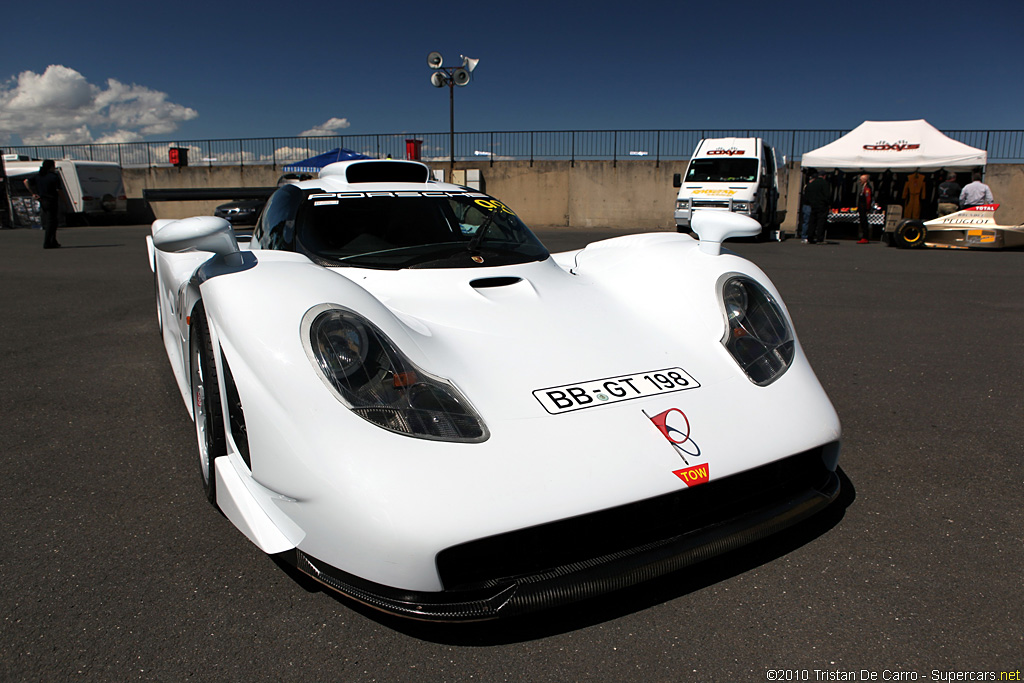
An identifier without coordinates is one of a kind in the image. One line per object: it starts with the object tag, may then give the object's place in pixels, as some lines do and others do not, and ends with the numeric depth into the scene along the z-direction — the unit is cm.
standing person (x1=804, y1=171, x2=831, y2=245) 1439
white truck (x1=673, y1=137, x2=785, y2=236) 1491
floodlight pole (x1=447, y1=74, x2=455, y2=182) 1851
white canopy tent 1595
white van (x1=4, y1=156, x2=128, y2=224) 2091
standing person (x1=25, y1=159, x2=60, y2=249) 1281
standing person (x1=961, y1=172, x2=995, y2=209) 1421
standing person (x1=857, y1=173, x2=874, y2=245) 1559
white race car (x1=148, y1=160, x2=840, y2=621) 167
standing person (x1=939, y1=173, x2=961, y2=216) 1538
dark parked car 1734
